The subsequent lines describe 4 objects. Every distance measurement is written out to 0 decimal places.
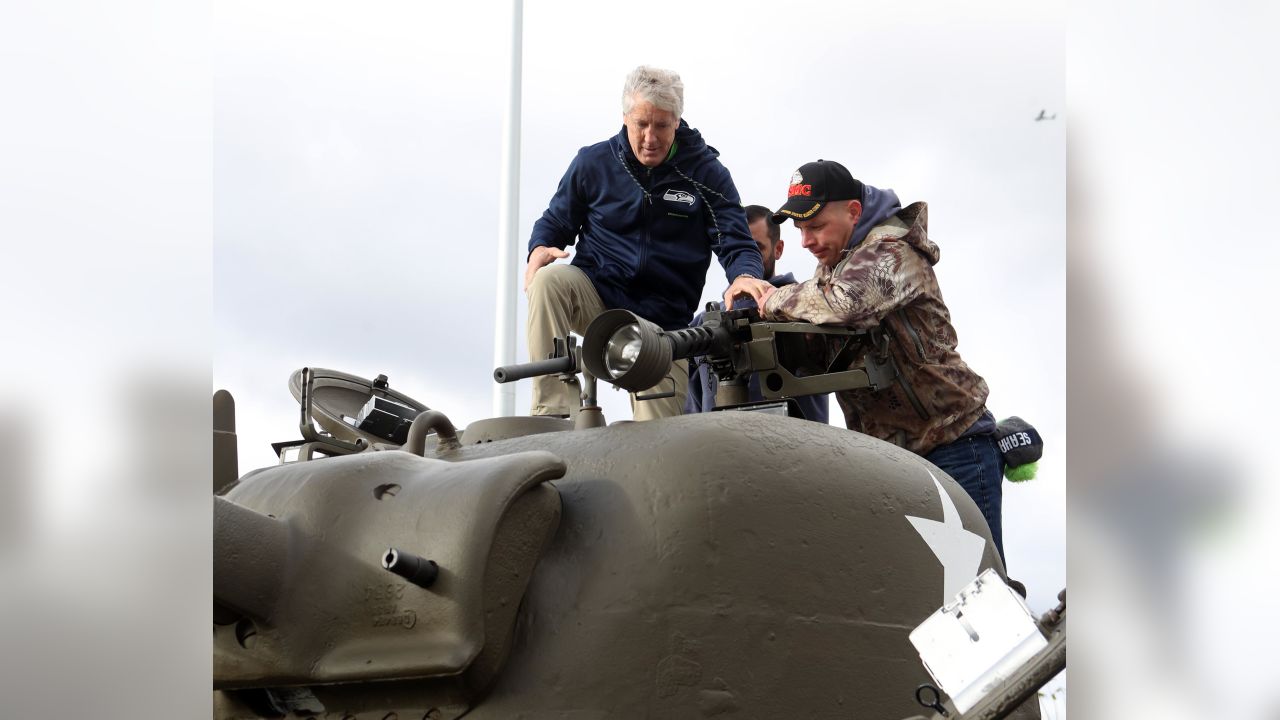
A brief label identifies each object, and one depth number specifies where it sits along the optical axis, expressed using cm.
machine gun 426
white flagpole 851
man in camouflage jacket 454
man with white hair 514
